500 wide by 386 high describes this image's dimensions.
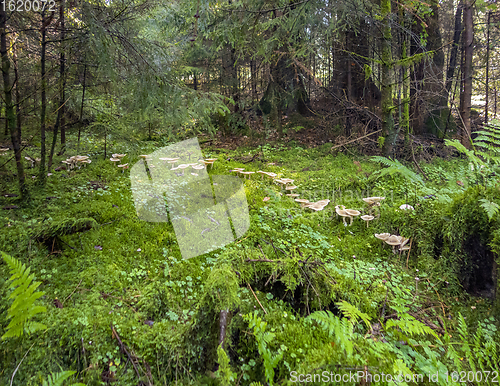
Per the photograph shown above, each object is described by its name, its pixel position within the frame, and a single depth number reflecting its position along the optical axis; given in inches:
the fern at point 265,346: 68.9
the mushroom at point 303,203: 183.4
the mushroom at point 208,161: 237.4
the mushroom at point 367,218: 165.9
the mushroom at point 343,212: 173.2
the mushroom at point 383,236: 149.4
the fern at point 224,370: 69.0
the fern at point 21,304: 73.0
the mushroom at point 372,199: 174.9
